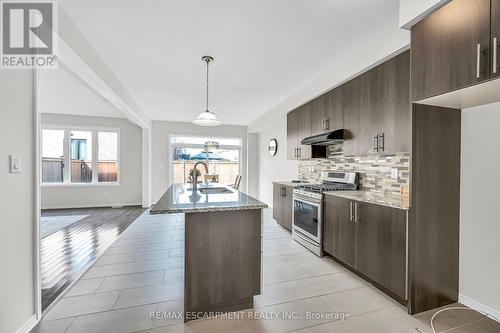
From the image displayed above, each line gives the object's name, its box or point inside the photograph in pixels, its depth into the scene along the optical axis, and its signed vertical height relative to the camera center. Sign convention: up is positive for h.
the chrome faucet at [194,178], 2.73 -0.17
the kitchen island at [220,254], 1.85 -0.76
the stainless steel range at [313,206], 3.06 -0.60
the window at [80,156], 6.17 +0.21
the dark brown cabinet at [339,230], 2.56 -0.78
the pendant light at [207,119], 3.16 +0.63
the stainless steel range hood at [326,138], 3.09 +0.39
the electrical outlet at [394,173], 2.60 -0.08
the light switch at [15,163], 1.51 +0.00
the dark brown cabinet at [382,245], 1.99 -0.76
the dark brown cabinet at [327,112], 3.15 +0.80
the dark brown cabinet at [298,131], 4.00 +0.64
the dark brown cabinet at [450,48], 1.42 +0.83
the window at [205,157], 7.19 +0.25
